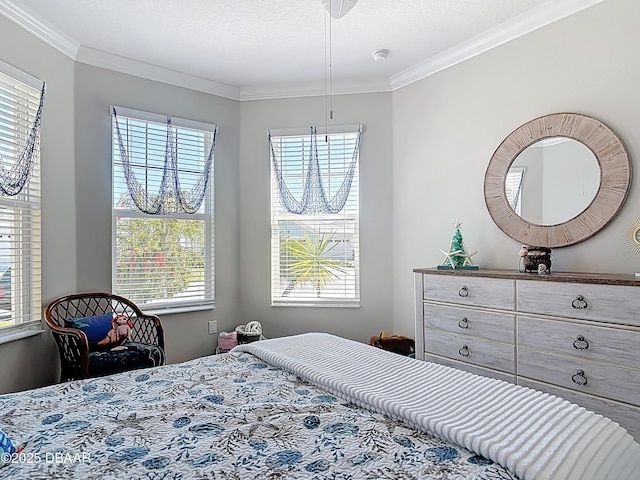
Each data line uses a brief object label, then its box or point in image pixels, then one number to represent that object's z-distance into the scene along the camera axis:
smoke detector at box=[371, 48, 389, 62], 3.34
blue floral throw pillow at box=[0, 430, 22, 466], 1.08
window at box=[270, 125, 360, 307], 4.02
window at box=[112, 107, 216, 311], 3.53
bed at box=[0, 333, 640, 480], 1.04
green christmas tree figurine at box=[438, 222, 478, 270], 3.02
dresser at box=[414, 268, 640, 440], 2.05
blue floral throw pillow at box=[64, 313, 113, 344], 2.96
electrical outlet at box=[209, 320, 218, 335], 3.98
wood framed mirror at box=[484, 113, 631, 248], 2.46
